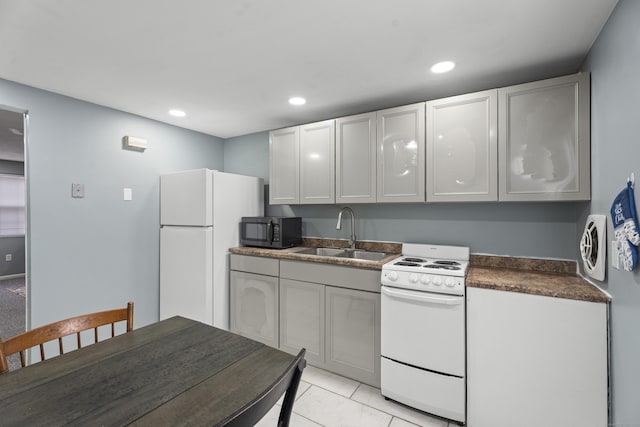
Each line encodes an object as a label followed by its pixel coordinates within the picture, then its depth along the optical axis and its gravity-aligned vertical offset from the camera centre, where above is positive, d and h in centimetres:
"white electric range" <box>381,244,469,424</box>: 176 -79
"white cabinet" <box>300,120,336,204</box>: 266 +49
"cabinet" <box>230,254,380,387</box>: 216 -81
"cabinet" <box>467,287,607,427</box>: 146 -79
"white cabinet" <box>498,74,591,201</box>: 171 +47
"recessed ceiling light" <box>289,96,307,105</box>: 249 +100
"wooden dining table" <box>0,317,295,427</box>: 77 -54
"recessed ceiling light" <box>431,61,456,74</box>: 188 +98
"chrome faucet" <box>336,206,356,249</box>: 281 -14
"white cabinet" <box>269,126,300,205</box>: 286 +49
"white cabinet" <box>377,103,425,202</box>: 222 +48
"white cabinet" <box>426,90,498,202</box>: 196 +47
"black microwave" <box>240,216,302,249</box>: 282 -18
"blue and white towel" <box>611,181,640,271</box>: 114 -6
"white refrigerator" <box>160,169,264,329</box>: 272 -25
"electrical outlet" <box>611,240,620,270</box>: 129 -19
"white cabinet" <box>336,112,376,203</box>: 245 +49
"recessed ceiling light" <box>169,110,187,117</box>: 277 +99
